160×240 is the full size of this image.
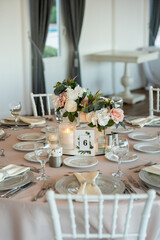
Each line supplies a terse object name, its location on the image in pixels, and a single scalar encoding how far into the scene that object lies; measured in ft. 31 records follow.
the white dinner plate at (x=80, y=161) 7.35
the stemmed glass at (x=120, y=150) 6.87
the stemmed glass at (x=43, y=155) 6.73
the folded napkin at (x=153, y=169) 6.87
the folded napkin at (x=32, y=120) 10.16
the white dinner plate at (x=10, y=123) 10.22
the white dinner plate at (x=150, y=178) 6.44
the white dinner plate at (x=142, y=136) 8.91
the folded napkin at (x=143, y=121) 9.98
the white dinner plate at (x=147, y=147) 8.15
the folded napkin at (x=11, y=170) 6.75
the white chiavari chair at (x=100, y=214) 4.89
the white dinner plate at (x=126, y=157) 7.59
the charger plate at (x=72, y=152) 8.06
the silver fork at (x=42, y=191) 6.06
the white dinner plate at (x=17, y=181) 6.42
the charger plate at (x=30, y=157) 7.64
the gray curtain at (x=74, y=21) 21.68
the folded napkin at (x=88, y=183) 6.07
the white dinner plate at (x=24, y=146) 8.30
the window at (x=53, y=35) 21.31
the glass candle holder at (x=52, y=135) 7.89
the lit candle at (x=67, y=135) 8.20
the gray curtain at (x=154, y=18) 28.73
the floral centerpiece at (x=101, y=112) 7.60
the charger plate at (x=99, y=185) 6.24
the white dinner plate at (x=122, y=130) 9.50
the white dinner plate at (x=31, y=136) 9.00
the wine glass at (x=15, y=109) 9.80
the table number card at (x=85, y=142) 7.80
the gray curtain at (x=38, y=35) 19.69
